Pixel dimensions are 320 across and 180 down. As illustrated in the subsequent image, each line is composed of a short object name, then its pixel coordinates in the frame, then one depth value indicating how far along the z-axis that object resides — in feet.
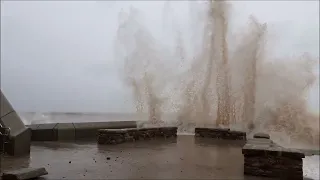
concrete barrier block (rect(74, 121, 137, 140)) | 47.01
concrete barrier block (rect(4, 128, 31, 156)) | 30.45
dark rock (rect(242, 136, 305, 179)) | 21.59
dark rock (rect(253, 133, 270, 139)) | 32.50
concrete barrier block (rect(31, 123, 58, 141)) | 44.04
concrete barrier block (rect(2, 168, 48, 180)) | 18.80
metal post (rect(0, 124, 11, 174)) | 29.94
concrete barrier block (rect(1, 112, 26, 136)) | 30.40
